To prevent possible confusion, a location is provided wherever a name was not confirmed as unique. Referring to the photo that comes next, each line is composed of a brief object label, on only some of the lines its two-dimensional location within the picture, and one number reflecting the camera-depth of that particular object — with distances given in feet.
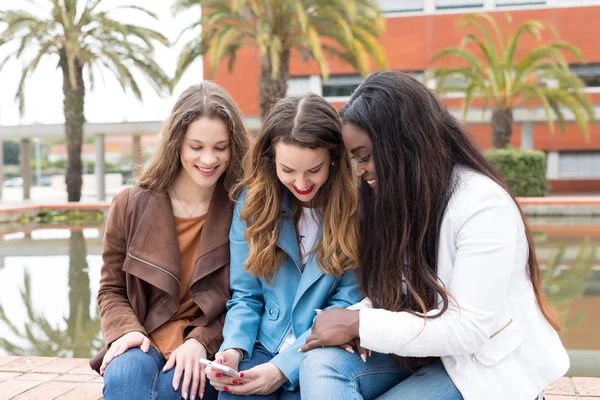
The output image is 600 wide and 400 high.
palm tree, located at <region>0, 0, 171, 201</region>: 55.31
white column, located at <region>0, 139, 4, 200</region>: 78.43
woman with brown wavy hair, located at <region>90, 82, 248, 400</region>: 8.25
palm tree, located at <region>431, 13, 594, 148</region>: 56.18
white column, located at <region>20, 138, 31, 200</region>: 78.95
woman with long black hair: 6.35
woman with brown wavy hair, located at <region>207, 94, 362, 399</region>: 7.55
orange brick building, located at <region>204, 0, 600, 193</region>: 74.13
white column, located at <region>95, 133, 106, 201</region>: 69.82
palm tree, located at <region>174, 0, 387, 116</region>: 48.91
